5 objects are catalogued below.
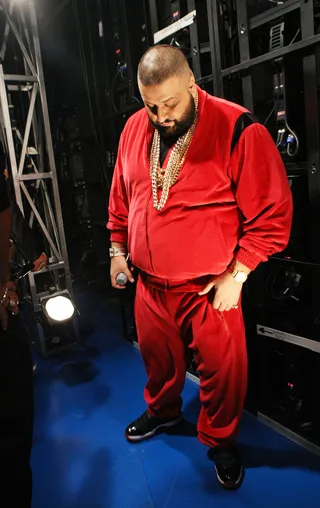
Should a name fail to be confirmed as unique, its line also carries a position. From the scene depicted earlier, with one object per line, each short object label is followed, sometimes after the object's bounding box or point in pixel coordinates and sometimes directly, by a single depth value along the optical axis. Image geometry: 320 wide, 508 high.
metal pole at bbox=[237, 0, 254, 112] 1.91
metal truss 3.19
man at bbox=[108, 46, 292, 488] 1.62
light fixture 3.23
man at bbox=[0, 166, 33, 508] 1.28
